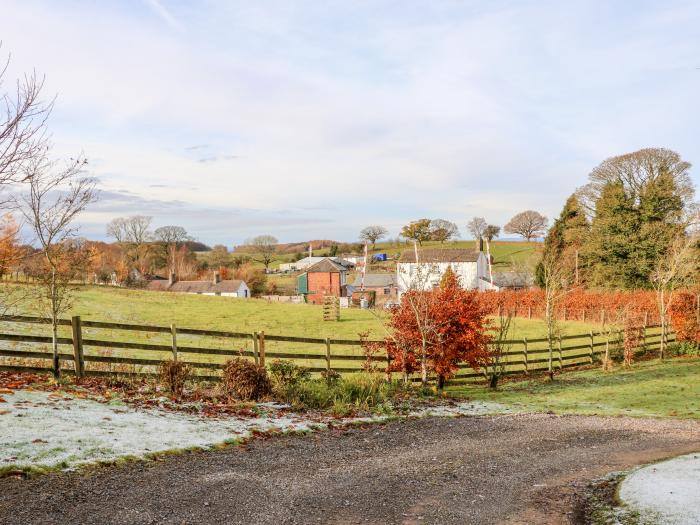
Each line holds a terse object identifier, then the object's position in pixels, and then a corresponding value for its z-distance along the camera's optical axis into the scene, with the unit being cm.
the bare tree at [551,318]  2195
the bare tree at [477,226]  10575
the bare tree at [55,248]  1315
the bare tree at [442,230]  9649
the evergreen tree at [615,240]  5091
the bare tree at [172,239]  9606
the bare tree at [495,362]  1928
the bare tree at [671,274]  2823
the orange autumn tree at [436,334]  1733
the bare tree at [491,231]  10760
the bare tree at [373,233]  11658
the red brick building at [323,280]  7732
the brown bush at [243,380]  1339
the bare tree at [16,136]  970
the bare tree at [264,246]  12419
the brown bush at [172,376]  1317
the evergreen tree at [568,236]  5753
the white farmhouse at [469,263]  6914
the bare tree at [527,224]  9606
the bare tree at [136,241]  9181
